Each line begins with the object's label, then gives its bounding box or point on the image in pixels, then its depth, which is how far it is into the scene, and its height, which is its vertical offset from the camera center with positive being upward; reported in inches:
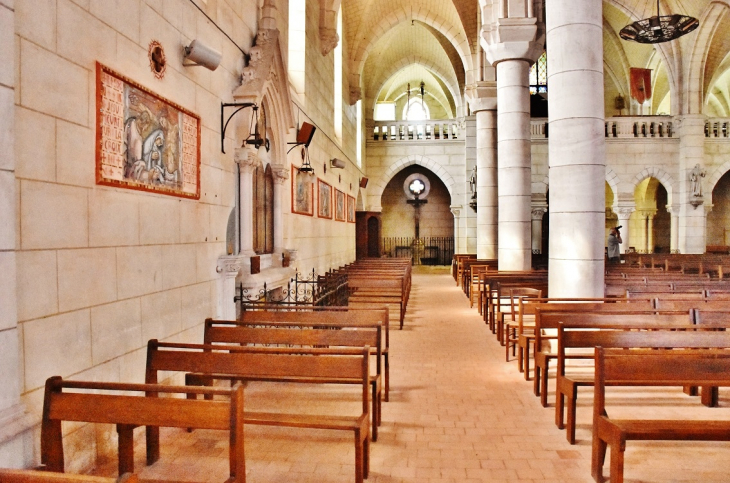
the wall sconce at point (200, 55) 191.3 +70.5
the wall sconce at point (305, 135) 341.1 +71.9
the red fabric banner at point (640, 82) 791.2 +244.5
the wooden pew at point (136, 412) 94.3 -32.7
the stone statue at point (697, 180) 725.3 +84.5
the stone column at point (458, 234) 872.9 +12.1
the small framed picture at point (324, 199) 471.7 +41.0
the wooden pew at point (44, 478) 67.1 -31.3
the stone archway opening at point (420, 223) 1041.5 +36.9
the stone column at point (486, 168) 605.9 +87.8
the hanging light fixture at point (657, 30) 434.6 +184.1
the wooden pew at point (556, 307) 223.5 -29.7
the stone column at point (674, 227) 748.8 +19.3
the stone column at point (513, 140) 426.9 +86.5
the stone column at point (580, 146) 261.6 +48.0
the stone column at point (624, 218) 763.4 +33.3
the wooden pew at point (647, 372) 130.3 -34.2
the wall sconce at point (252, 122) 234.8 +56.1
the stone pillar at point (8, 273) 103.0 -6.2
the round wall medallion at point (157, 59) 171.8 +62.4
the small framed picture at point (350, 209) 687.6 +44.7
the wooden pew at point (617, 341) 155.5 -31.1
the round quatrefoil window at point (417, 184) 1017.5 +112.7
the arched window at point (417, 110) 1230.3 +315.5
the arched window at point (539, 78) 927.0 +299.1
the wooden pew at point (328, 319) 202.4 -31.5
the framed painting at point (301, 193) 374.9 +38.3
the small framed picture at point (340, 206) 580.6 +42.7
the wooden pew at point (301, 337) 174.7 -32.8
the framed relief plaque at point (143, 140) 145.3 +33.3
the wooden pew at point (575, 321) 191.5 -30.3
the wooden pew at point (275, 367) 129.1 -34.2
